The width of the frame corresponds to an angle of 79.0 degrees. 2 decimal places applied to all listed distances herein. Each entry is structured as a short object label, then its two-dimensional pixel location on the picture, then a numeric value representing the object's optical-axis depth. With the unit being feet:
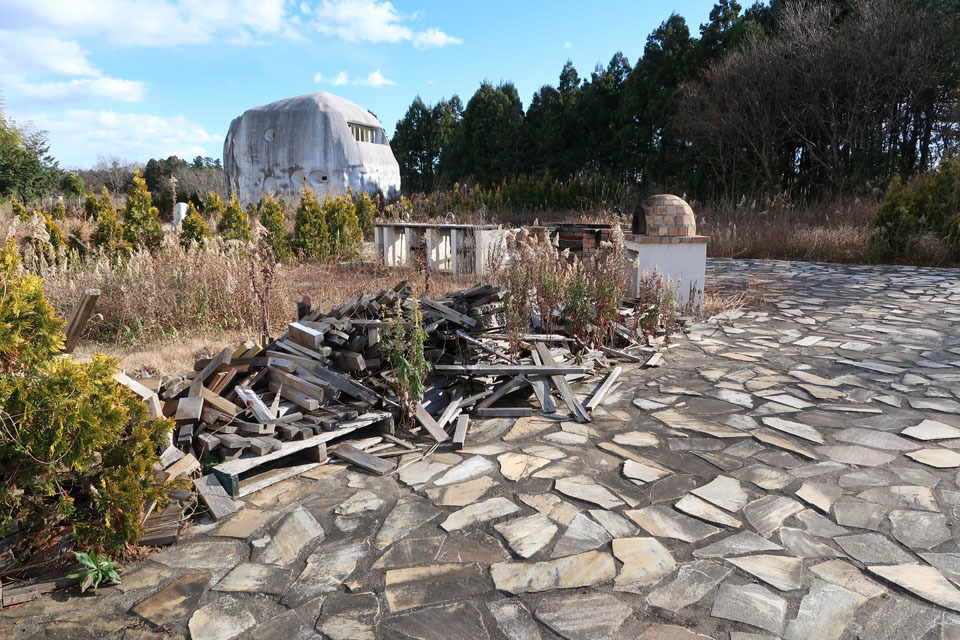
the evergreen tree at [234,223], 33.91
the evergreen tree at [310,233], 35.63
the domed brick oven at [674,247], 23.08
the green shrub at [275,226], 33.86
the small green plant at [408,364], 12.25
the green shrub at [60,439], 7.40
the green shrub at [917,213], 35.55
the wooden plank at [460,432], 11.81
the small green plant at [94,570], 7.44
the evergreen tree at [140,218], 28.43
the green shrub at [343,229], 36.29
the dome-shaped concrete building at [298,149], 87.51
